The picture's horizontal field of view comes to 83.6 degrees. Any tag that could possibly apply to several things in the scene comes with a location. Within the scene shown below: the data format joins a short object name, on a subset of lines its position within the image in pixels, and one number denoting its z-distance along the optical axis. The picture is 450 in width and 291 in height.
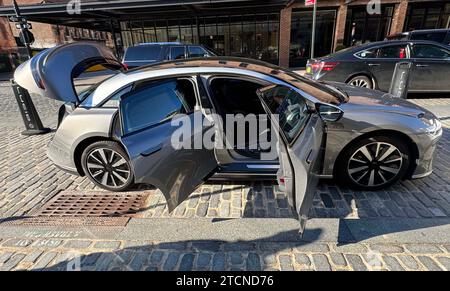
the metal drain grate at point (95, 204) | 2.91
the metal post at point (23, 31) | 10.22
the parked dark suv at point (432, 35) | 8.02
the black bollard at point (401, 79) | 4.83
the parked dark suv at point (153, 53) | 9.63
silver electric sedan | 2.48
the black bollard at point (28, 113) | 5.40
